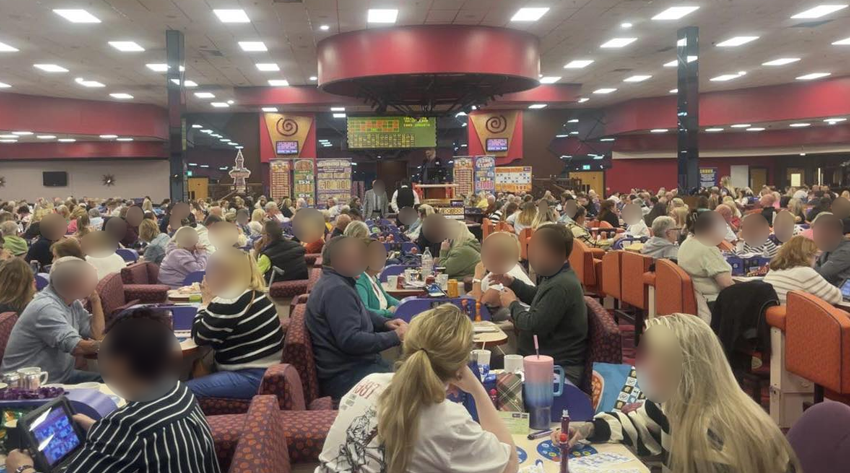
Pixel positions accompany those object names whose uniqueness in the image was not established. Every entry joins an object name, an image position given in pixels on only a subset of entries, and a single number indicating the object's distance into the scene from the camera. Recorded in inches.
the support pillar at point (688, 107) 488.1
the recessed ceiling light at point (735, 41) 512.1
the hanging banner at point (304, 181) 738.2
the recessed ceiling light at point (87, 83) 639.7
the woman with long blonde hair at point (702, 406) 66.1
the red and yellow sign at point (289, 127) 804.6
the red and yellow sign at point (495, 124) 821.2
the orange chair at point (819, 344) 149.1
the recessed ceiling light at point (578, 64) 602.2
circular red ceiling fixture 450.6
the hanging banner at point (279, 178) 745.0
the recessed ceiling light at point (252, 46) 505.7
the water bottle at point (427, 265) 247.0
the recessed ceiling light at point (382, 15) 419.2
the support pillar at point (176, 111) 471.5
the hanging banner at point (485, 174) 750.5
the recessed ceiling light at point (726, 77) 669.9
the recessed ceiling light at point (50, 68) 565.6
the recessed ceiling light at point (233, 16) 417.4
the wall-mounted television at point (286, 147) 807.1
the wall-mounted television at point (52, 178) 1017.5
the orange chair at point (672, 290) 219.0
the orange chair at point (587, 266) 329.4
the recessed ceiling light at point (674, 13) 430.6
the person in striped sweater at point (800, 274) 187.3
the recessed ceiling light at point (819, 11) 431.4
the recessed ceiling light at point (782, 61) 597.0
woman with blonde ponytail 71.1
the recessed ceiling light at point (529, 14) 422.9
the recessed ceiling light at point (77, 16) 403.5
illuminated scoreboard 708.7
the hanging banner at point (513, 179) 794.2
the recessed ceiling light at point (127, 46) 491.2
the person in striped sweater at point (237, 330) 138.7
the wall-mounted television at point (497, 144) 819.4
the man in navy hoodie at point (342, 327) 137.5
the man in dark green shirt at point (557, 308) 138.7
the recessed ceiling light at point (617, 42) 517.7
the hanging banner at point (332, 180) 735.1
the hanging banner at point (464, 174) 761.0
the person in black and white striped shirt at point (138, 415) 71.1
